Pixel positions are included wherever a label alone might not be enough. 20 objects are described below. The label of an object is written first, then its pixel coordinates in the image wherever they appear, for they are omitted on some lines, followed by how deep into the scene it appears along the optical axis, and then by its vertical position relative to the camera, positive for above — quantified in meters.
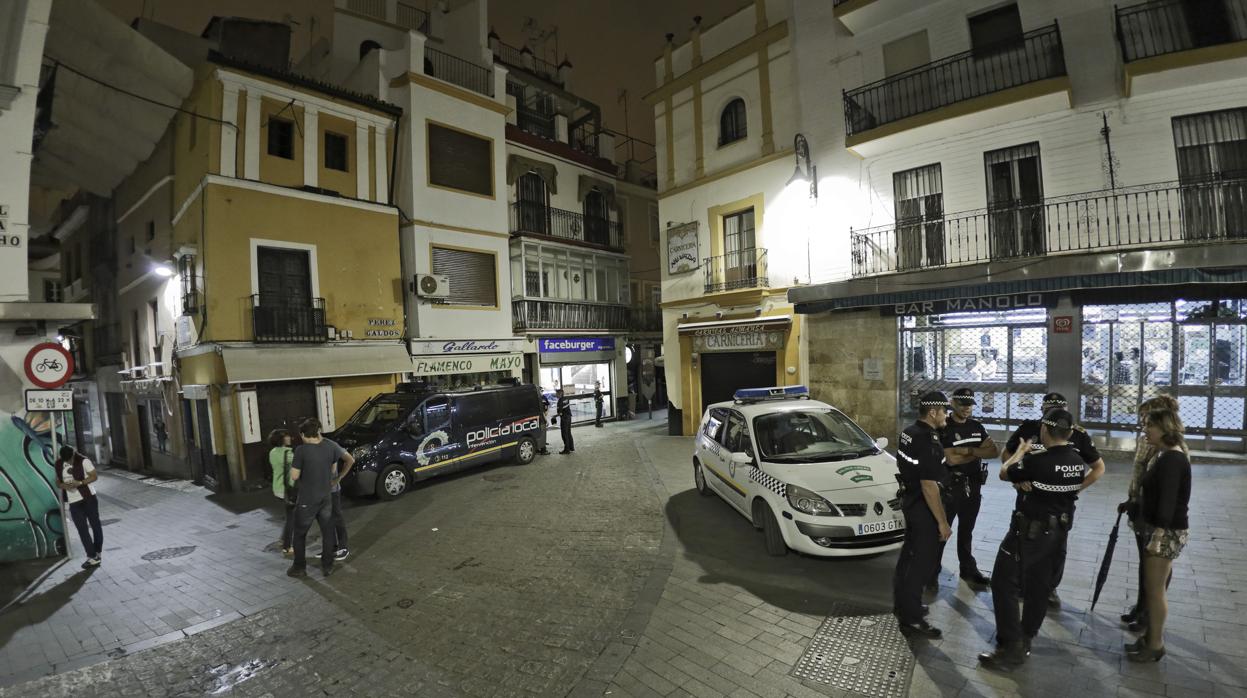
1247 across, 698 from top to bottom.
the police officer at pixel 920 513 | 4.17 -1.46
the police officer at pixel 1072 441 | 4.37 -1.04
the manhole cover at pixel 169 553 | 7.39 -2.66
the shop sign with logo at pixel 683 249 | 15.73 +3.00
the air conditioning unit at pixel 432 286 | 14.50 +2.02
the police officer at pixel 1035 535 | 3.64 -1.46
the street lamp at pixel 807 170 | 13.20 +4.37
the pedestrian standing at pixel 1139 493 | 3.75 -1.27
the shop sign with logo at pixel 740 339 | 14.12 +0.13
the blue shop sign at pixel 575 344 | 18.33 +0.24
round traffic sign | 6.48 +0.12
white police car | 5.39 -1.56
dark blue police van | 9.77 -1.61
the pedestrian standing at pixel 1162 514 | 3.55 -1.31
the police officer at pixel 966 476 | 4.89 -1.37
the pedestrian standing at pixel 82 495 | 6.82 -1.63
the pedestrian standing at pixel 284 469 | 7.09 -1.51
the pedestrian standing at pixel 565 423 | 13.84 -1.93
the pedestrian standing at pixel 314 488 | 6.18 -1.50
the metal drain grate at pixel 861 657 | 3.70 -2.47
